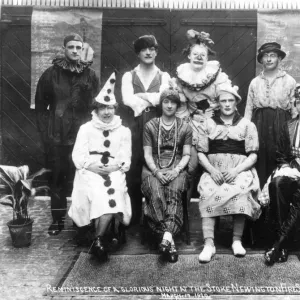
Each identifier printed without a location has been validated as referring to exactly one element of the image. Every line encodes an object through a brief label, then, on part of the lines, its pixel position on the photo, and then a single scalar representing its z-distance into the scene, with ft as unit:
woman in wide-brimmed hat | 15.66
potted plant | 13.97
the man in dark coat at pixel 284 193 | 12.73
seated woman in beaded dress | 13.25
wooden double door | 19.61
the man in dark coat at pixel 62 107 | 15.48
